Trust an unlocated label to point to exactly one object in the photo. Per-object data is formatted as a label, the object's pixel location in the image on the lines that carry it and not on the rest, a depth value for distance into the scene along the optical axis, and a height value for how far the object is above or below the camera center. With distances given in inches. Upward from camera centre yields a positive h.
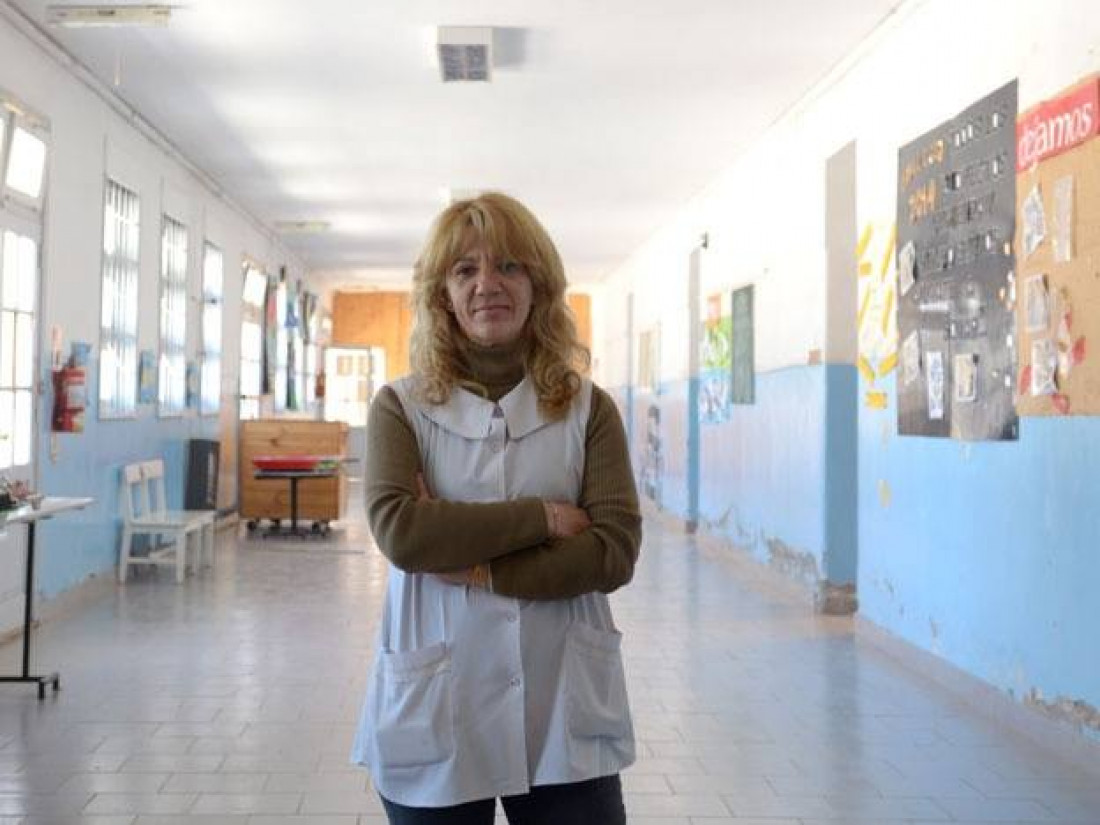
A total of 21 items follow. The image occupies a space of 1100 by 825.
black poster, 192.2 +29.4
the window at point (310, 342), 717.3 +61.0
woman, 65.4 -5.5
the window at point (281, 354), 613.0 +45.8
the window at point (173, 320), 387.5 +39.2
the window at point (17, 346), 247.9 +19.5
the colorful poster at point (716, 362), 402.9 +28.7
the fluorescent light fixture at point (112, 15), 236.7 +82.0
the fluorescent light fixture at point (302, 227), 539.8 +94.7
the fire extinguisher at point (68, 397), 275.4 +9.6
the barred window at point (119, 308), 323.0 +36.1
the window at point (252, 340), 533.0 +45.4
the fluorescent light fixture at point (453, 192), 440.5 +91.1
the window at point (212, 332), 448.8 +41.0
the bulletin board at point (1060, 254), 163.5 +27.4
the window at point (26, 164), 254.4 +58.5
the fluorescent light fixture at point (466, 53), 256.4 +84.5
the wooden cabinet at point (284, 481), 474.3 -13.4
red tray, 464.4 -7.5
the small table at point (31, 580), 195.1 -23.4
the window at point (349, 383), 829.8 +40.3
